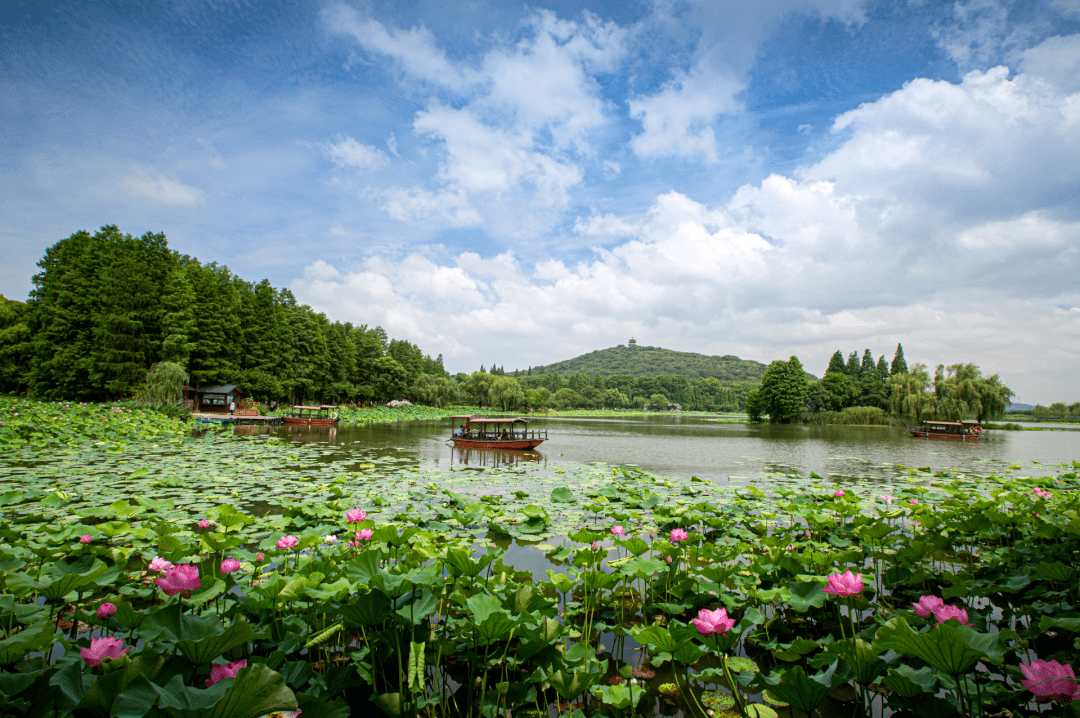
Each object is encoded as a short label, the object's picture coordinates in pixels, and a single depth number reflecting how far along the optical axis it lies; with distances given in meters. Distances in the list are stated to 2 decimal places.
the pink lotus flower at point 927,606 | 2.11
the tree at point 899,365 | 61.91
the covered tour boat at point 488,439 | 20.75
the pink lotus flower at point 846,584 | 2.17
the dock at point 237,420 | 23.38
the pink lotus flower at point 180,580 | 2.05
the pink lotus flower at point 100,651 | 1.76
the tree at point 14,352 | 30.10
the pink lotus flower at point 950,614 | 2.03
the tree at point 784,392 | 52.72
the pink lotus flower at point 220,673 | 1.73
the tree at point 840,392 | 57.78
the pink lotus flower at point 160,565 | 2.67
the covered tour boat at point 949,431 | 31.28
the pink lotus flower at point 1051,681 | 1.63
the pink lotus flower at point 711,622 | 2.08
